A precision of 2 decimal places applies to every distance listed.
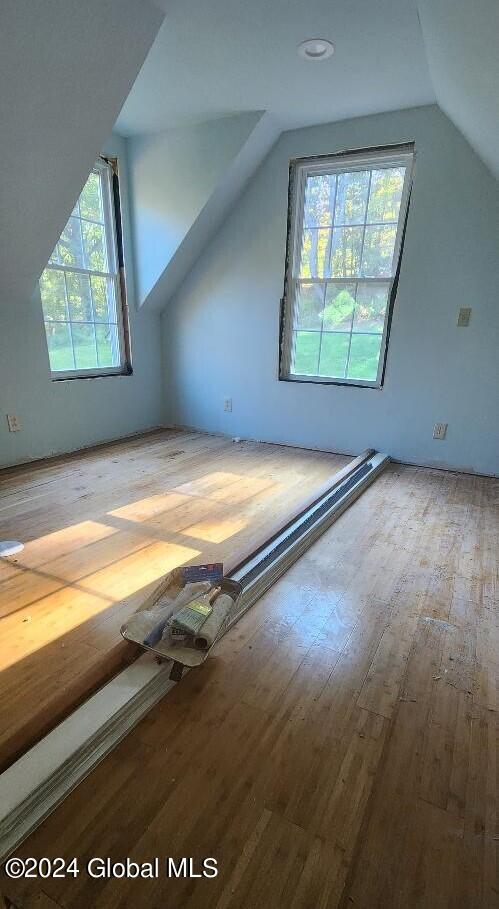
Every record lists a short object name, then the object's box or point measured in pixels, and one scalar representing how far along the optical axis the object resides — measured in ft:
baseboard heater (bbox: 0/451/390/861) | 3.01
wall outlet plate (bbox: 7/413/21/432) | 10.43
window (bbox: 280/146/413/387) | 10.61
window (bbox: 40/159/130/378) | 11.10
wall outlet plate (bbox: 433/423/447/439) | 10.97
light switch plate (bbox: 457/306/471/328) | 10.14
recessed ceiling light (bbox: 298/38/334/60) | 7.45
